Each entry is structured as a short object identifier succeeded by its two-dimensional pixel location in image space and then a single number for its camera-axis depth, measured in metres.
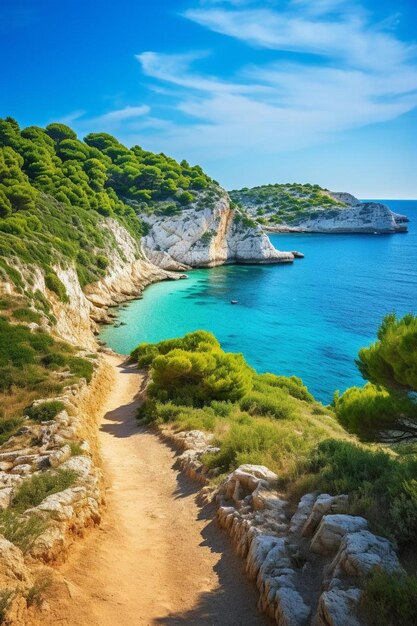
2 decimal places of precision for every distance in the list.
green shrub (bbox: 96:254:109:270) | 54.51
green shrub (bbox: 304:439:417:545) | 6.41
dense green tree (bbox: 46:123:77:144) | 85.44
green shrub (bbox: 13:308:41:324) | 24.61
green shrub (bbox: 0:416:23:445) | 14.46
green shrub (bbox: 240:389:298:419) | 18.09
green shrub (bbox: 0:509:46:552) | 7.08
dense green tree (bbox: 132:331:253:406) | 19.42
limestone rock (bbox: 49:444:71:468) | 11.40
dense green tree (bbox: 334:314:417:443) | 7.39
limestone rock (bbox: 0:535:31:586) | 5.75
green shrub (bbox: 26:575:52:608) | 5.82
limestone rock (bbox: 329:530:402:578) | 5.69
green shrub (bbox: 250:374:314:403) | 25.76
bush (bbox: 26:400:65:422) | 15.46
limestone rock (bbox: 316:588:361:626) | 5.01
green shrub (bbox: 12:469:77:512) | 9.12
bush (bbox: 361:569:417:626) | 4.71
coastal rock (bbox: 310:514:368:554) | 6.68
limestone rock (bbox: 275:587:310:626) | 5.64
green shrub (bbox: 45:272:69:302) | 32.84
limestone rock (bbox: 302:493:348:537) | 7.42
